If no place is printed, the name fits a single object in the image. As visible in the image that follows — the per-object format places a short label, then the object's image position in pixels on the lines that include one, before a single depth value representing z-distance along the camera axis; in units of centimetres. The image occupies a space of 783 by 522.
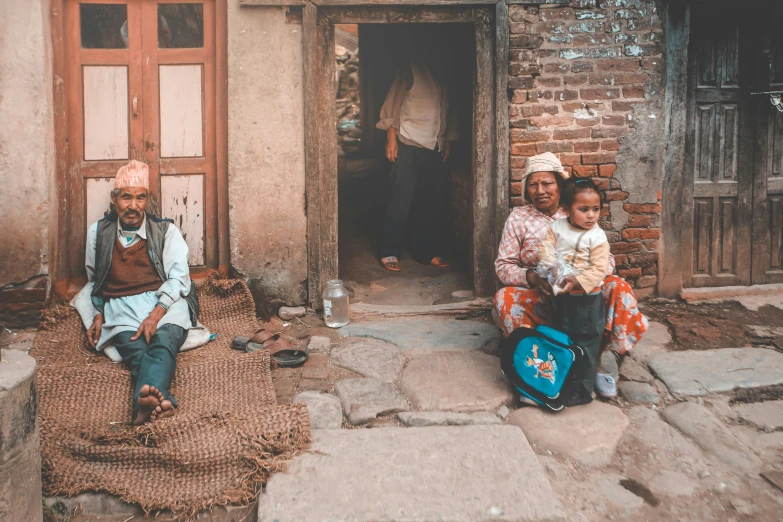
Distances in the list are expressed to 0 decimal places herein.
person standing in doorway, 620
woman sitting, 364
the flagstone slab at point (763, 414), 345
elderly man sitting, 400
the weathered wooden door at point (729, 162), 518
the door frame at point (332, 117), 481
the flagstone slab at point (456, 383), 363
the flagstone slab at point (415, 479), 265
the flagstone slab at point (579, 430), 317
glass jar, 486
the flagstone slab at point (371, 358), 404
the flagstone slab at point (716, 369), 381
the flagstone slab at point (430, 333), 445
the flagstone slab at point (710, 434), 311
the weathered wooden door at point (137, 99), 480
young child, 344
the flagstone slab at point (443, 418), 344
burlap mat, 289
